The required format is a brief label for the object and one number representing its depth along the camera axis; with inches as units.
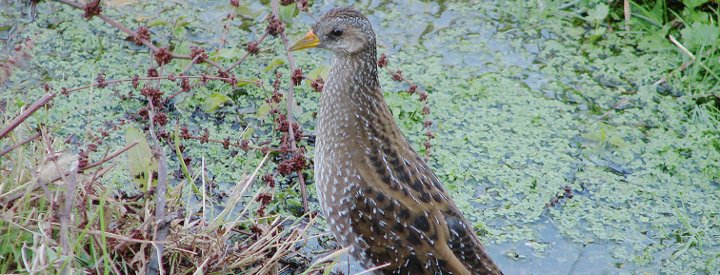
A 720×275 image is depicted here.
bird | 292.5
